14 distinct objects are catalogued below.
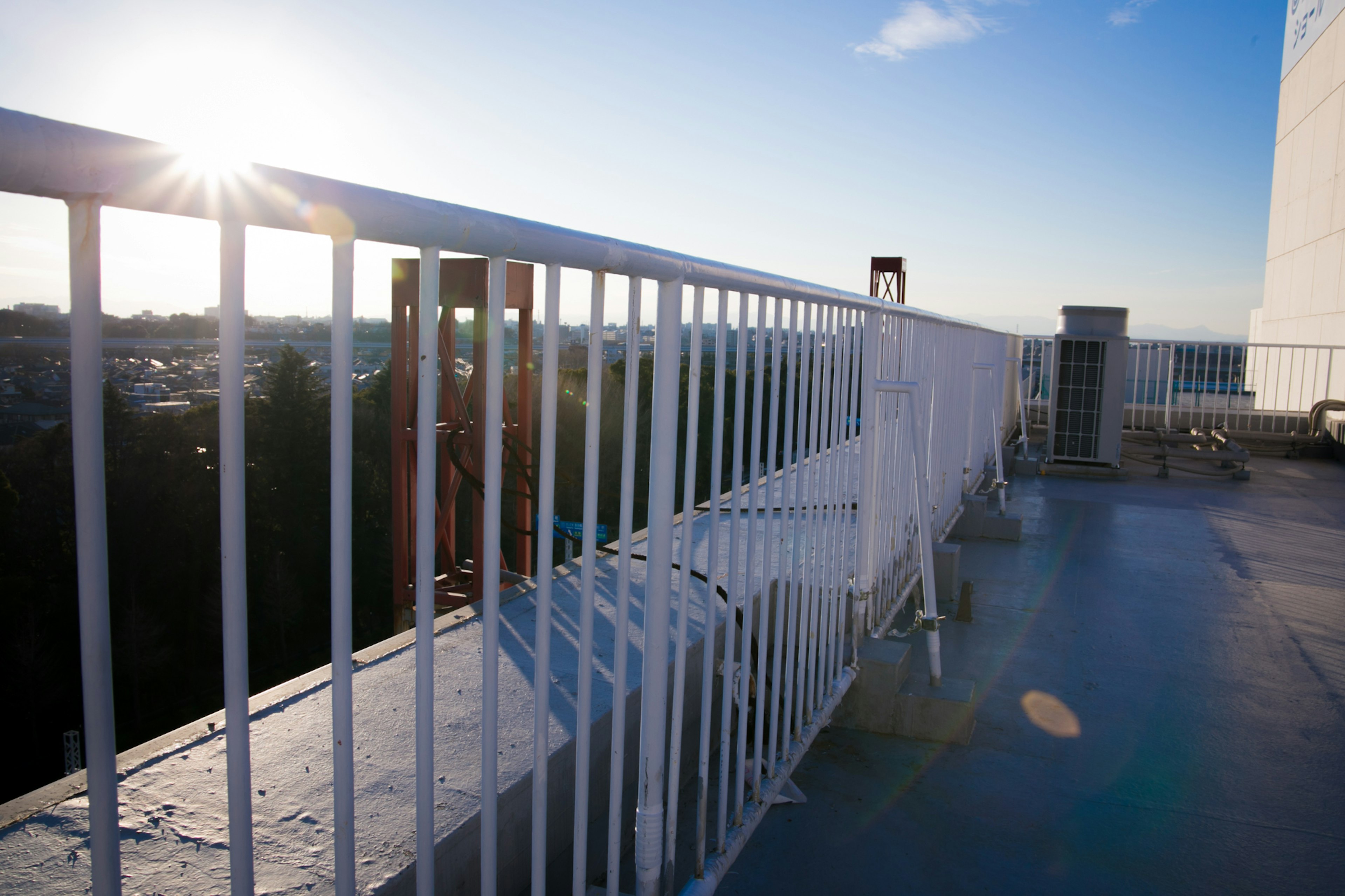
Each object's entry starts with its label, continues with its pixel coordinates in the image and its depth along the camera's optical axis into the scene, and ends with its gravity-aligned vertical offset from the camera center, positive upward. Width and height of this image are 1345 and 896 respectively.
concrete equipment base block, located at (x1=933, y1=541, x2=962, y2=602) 4.85 -1.11
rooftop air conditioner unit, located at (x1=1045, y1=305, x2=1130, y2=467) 10.05 +0.04
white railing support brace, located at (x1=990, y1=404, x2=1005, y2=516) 6.92 -0.70
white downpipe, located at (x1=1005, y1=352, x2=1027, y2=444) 9.88 -0.26
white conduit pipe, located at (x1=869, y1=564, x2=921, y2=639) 3.60 -1.09
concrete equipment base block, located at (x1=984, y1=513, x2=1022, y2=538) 6.46 -1.12
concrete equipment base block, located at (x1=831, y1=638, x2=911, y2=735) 3.18 -1.23
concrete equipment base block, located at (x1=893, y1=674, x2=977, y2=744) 3.14 -1.28
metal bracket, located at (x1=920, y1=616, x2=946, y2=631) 3.24 -0.95
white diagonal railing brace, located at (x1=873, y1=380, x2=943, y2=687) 3.19 -0.65
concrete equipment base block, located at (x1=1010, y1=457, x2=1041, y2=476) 10.22 -1.01
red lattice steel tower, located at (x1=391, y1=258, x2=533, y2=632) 6.31 -0.41
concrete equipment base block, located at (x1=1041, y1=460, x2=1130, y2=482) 9.98 -1.03
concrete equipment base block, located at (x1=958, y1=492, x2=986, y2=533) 6.47 -1.06
